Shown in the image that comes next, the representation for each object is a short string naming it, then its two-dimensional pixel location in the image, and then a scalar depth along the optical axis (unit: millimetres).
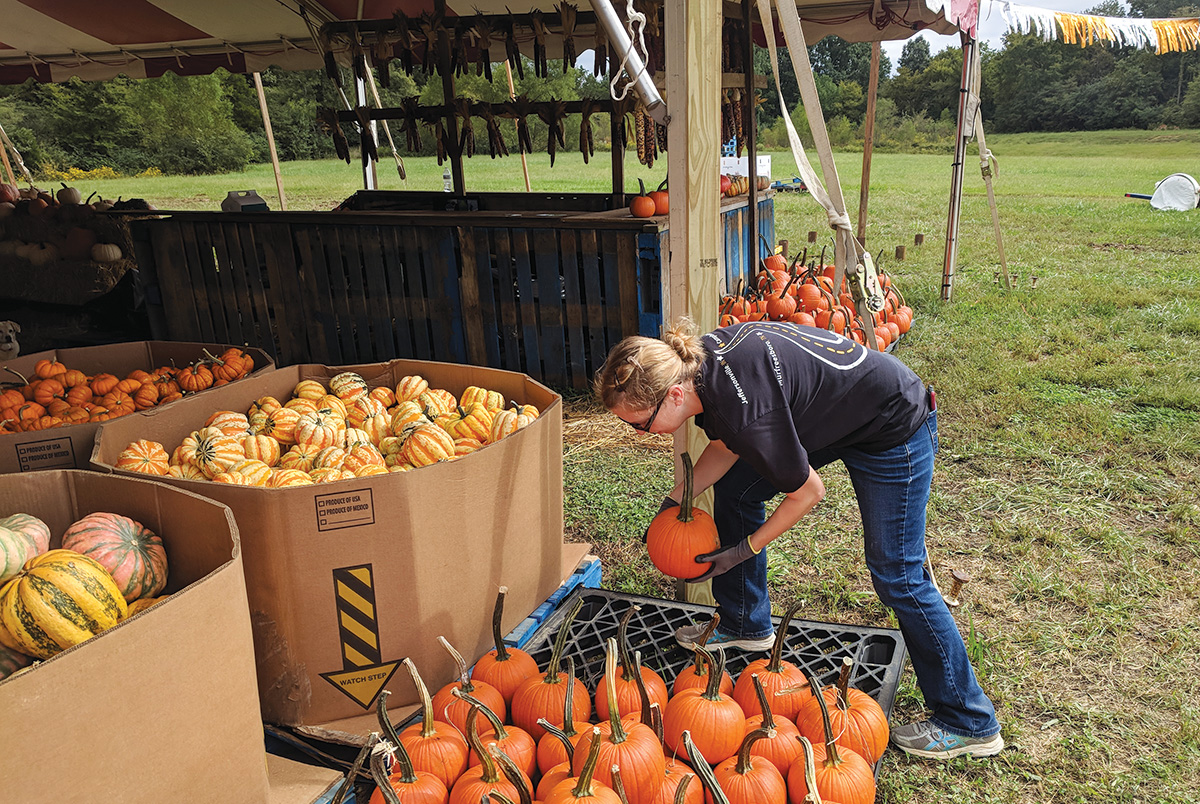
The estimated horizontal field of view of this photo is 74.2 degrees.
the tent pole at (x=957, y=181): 8461
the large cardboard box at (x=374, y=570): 2164
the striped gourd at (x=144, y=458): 2684
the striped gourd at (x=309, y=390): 3482
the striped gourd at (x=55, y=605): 1715
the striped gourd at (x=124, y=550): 1948
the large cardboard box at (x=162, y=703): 1386
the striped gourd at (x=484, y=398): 3273
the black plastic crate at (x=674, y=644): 2660
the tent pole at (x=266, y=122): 10906
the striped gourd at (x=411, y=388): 3482
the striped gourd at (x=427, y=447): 2898
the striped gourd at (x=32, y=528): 1972
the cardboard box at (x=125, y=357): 4223
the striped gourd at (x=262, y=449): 2963
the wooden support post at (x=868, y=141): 9484
